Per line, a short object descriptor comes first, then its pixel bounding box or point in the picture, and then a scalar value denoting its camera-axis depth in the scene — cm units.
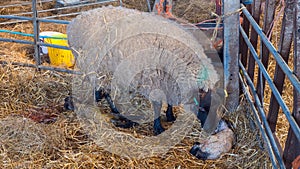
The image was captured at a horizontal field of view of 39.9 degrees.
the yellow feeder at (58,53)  474
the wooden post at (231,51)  332
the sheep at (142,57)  317
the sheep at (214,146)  314
